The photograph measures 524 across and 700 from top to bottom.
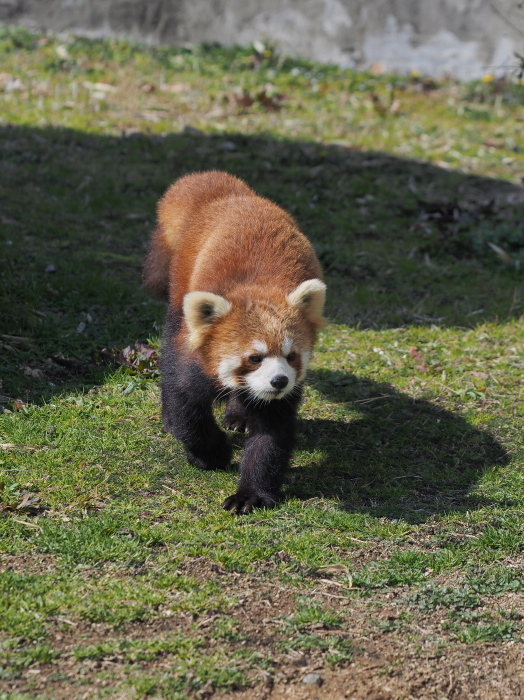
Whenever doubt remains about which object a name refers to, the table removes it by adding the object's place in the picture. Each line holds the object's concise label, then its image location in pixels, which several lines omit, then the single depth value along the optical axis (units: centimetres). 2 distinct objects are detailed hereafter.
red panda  905
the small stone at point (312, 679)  698
